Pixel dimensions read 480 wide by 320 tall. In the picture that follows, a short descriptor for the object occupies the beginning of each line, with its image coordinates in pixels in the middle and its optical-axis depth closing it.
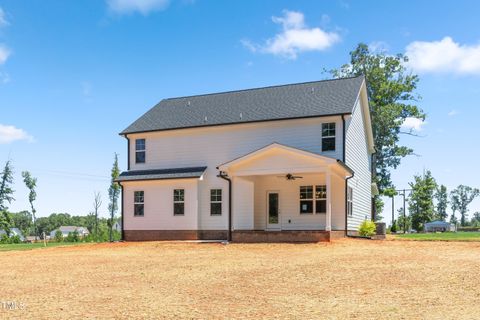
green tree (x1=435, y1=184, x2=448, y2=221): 121.81
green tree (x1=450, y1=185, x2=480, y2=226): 146.62
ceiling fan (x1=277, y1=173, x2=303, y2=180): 24.99
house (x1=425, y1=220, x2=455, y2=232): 62.51
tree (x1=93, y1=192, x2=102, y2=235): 72.31
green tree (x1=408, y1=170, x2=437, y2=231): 57.33
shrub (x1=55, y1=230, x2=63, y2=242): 41.18
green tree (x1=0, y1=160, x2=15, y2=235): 63.04
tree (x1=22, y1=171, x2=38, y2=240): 70.31
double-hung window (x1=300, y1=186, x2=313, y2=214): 26.31
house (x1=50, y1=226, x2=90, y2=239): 141.51
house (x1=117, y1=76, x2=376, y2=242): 25.08
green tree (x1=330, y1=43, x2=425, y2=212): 41.16
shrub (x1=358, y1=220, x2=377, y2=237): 26.44
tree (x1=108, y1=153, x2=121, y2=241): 71.69
